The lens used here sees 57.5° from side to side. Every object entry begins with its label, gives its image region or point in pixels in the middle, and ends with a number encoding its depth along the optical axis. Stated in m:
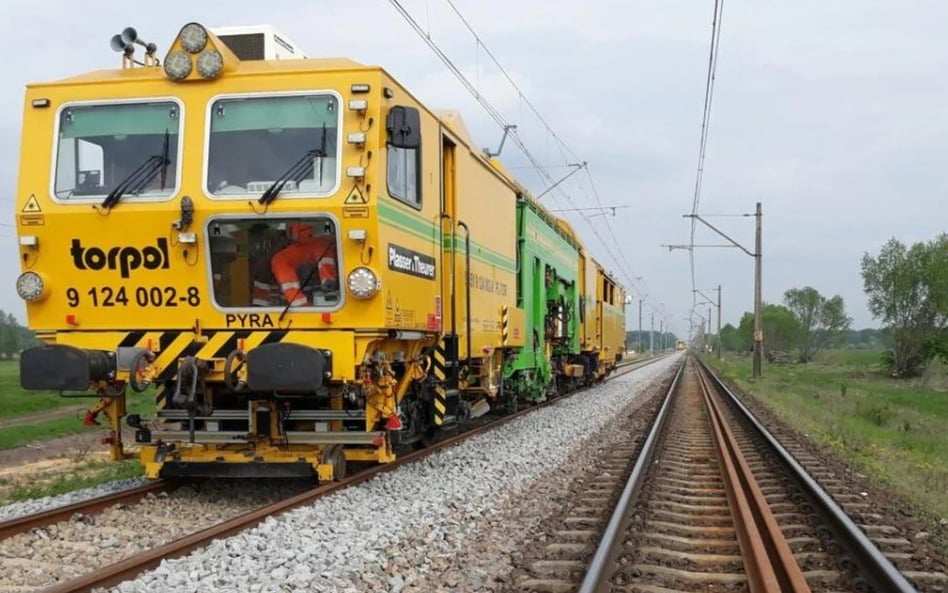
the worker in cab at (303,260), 7.48
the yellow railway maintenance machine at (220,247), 7.34
